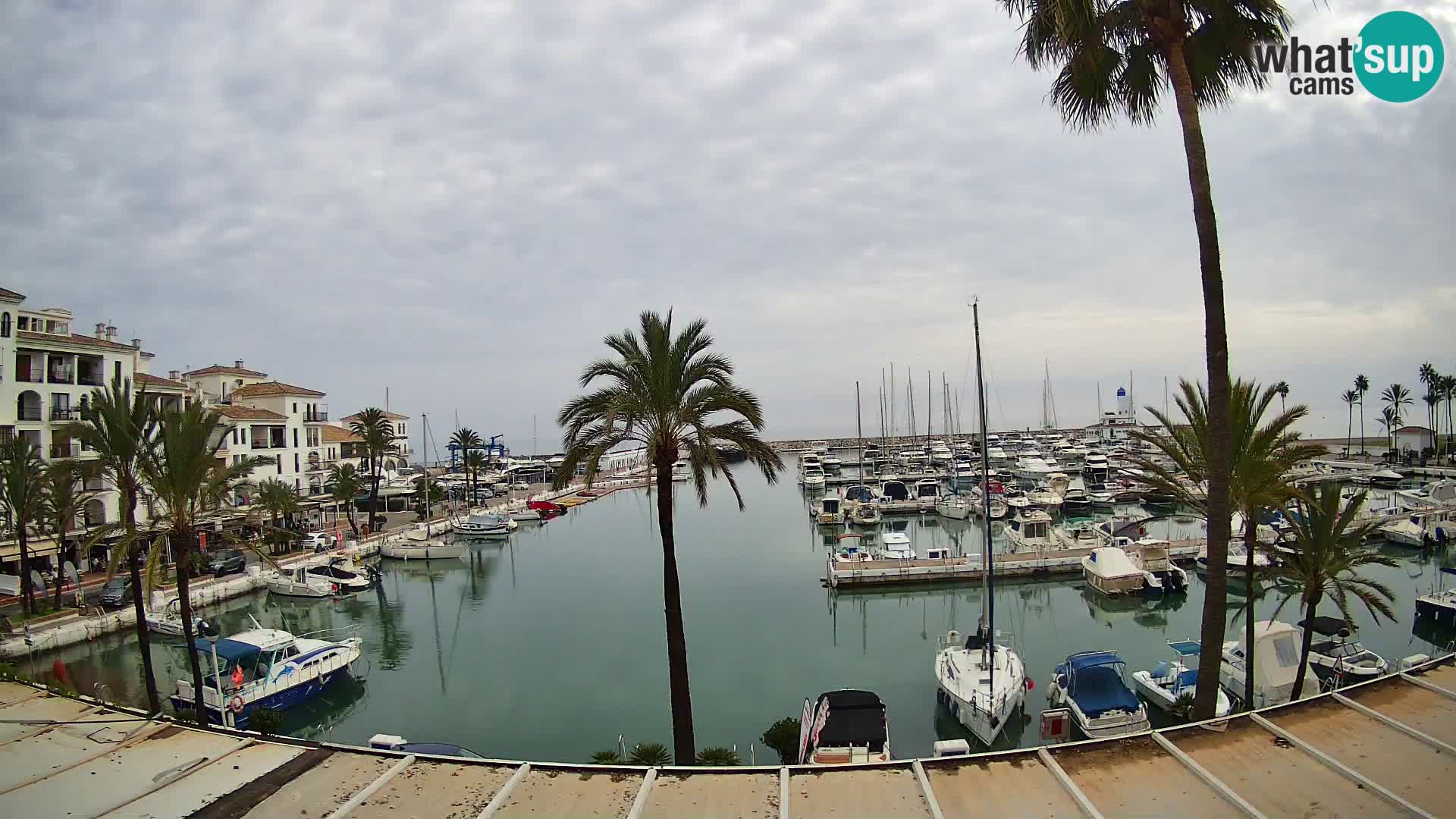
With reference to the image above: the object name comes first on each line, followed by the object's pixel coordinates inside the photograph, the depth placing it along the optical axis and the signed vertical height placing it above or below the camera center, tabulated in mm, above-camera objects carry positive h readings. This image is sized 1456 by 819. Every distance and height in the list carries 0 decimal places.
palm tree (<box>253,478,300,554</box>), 42594 -3949
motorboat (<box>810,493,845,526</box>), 55406 -7438
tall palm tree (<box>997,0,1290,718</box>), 9922 +4839
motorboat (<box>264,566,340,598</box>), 37094 -7706
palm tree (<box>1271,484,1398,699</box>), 14016 -2973
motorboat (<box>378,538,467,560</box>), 46656 -7719
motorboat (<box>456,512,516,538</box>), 55594 -7606
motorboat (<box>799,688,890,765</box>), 14055 -6514
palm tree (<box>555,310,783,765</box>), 14297 +112
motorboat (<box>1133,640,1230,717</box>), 18734 -7357
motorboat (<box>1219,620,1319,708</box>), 17562 -6451
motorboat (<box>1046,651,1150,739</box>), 16703 -6959
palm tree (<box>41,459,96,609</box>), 25364 -2357
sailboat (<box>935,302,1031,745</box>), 17750 -7071
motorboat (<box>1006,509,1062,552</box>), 41625 -7426
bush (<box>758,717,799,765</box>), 16047 -7079
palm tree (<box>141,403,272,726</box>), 15750 -833
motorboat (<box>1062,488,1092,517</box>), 58750 -7808
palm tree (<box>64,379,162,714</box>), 16125 -75
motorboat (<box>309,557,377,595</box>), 38281 -7656
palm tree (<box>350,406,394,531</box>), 53312 -541
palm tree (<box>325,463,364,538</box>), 50125 -3741
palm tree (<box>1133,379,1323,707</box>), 13664 -1035
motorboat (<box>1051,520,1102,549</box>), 40719 -7623
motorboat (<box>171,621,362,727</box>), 19938 -7050
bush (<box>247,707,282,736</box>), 18469 -7225
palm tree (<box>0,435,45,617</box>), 26969 -1716
